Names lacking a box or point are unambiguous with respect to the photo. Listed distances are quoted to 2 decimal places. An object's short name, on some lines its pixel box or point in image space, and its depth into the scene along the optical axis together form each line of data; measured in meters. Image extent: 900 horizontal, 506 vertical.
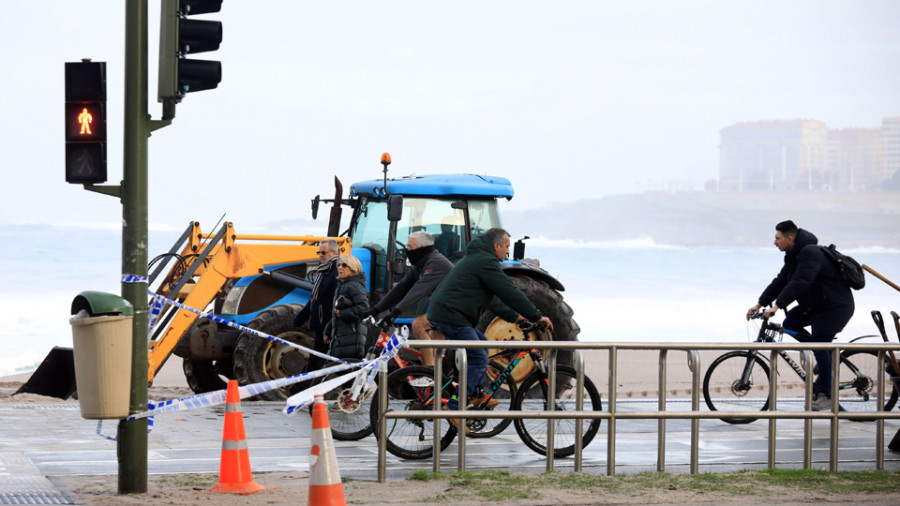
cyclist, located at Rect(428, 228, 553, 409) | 19.55
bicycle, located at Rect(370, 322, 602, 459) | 18.45
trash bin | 14.74
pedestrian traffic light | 15.15
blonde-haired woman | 23.48
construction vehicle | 27.25
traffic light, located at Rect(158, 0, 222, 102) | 15.40
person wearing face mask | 22.62
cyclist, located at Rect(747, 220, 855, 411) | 25.05
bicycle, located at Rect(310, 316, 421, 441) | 20.02
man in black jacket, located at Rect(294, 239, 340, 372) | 25.03
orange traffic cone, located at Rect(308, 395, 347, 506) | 13.65
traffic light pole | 15.35
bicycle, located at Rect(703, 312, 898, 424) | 24.81
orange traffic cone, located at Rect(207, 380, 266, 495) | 15.76
